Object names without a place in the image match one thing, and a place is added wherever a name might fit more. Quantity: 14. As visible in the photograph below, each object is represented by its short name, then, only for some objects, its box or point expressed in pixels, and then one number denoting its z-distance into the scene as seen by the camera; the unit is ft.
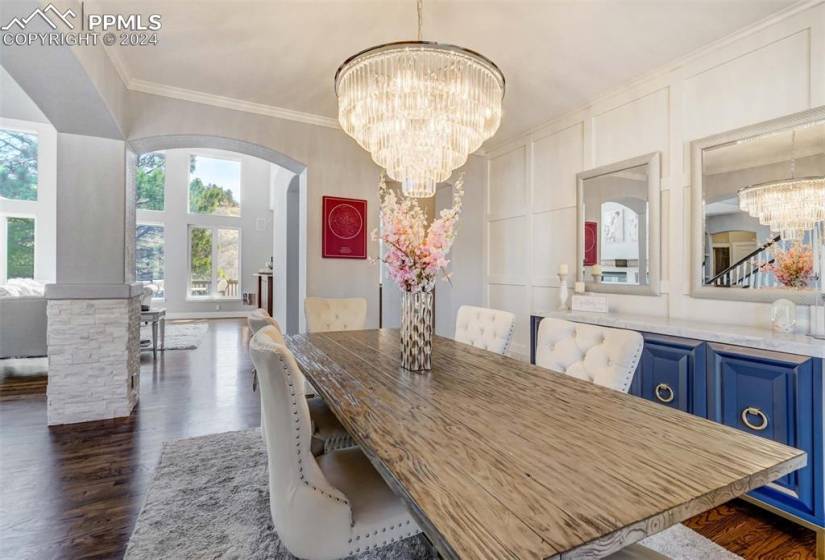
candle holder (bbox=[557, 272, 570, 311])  11.53
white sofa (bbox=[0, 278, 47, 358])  14.52
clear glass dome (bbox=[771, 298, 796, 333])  7.07
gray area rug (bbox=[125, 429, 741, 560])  5.42
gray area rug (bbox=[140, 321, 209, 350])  20.00
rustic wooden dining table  2.16
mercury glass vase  5.65
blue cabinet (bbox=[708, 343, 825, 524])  5.88
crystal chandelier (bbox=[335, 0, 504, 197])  6.30
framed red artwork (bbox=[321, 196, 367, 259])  13.05
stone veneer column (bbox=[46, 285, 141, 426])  9.90
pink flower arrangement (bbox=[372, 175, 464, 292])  5.53
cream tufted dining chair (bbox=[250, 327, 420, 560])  3.31
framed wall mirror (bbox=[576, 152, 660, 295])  9.88
